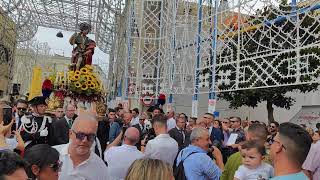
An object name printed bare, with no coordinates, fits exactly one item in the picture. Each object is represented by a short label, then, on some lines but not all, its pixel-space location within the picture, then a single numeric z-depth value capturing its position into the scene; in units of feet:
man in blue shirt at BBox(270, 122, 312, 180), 9.19
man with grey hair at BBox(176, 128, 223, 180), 13.76
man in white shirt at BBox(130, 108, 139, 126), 32.50
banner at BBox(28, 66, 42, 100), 45.56
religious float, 31.53
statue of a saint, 40.50
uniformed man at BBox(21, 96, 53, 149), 18.44
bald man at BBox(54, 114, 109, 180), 10.55
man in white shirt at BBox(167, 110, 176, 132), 31.06
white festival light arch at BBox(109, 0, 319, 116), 32.04
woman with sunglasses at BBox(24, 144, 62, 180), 8.52
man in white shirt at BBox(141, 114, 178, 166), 16.69
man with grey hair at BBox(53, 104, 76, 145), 20.51
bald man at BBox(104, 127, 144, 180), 14.23
